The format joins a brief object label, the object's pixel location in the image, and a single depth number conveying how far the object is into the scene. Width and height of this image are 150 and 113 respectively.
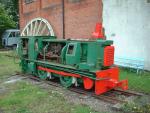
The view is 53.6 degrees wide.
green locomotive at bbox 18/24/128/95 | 4.77
